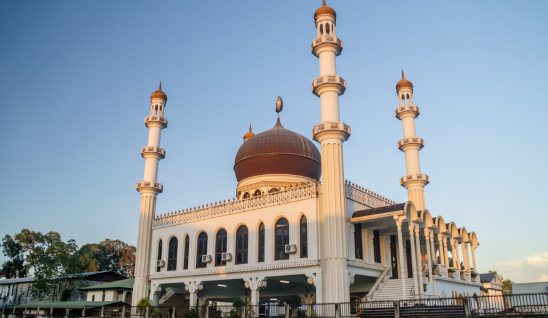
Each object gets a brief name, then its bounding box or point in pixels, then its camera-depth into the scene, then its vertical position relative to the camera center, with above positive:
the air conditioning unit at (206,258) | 31.91 +3.56
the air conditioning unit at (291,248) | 27.30 +3.63
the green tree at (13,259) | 62.19 +6.82
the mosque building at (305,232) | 26.61 +5.01
